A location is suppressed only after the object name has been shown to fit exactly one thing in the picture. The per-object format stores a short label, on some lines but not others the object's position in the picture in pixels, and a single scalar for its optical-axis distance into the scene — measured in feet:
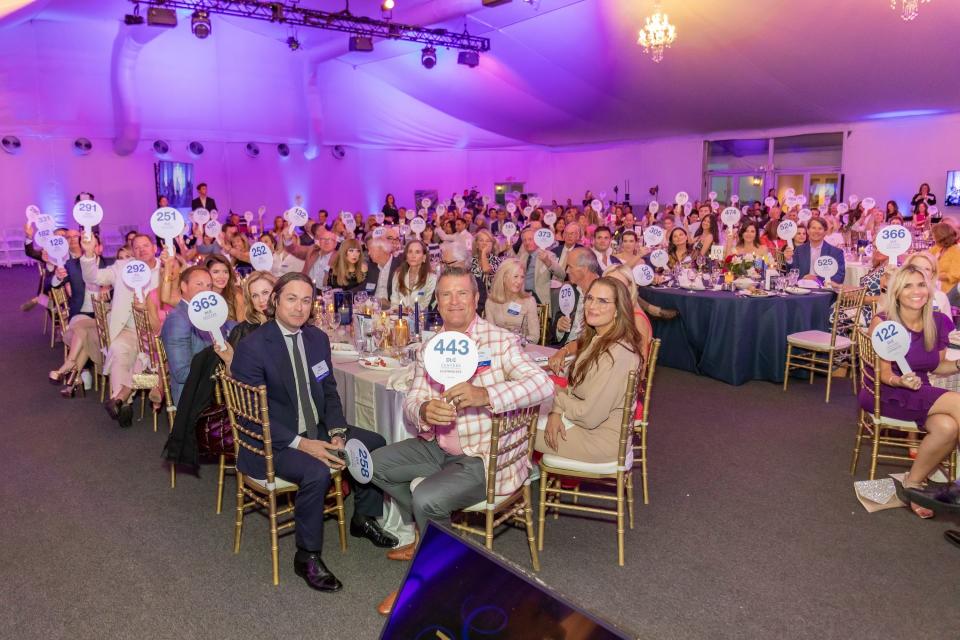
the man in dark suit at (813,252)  23.08
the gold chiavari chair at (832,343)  18.98
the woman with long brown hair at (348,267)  22.18
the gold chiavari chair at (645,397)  12.41
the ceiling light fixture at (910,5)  26.88
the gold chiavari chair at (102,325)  18.83
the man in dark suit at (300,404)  10.35
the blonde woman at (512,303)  15.94
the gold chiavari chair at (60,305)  22.97
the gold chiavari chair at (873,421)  12.98
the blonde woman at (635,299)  13.20
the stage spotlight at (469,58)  52.08
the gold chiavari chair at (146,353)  15.99
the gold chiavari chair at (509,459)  9.54
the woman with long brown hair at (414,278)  19.35
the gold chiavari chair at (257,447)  10.13
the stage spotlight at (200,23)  40.60
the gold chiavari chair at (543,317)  17.49
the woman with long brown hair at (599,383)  10.54
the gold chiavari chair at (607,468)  10.55
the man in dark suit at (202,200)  47.70
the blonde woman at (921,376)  12.28
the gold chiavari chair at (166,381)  13.82
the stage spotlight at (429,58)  51.13
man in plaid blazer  9.57
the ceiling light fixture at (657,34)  35.96
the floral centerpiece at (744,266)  22.61
